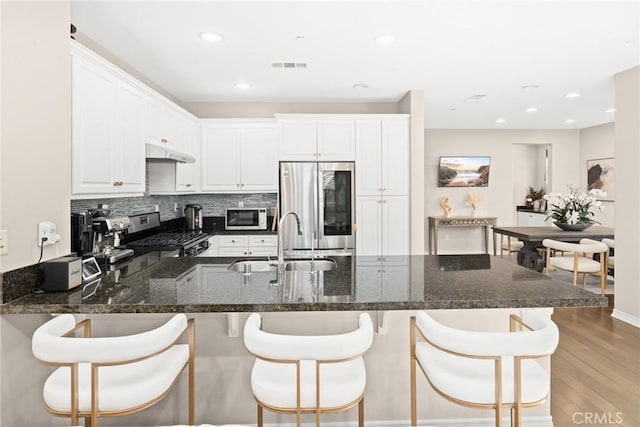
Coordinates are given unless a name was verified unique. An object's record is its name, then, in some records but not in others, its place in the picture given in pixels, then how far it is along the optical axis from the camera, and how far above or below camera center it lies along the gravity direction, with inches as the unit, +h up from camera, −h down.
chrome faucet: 87.5 -10.2
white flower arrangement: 204.4 +3.2
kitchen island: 62.8 -15.6
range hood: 131.6 +22.5
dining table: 197.8 -11.9
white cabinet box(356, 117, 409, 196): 183.3 +27.1
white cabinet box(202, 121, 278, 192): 190.9 +27.9
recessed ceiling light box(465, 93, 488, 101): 192.1 +59.6
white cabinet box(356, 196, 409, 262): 184.1 -4.4
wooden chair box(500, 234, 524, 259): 257.1 -23.6
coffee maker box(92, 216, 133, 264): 103.7 -7.2
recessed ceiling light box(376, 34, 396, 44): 117.8 +54.1
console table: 288.2 -6.8
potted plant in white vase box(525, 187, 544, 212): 309.3 +11.8
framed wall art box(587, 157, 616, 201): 275.6 +28.0
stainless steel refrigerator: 180.4 +4.6
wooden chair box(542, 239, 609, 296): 175.5 -23.0
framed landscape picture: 302.2 +32.9
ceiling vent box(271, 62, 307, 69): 142.9 +55.7
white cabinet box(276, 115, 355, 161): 183.0 +36.0
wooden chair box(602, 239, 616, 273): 184.4 -22.7
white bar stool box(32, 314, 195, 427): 52.1 -24.4
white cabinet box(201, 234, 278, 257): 181.3 -15.2
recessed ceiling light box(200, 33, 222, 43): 116.7 +54.1
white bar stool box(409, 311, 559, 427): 54.4 -24.9
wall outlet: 72.3 -3.9
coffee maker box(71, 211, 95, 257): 98.0 -5.2
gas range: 135.0 -10.4
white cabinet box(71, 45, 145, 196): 87.7 +21.8
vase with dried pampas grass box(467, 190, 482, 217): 302.5 +9.4
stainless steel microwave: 191.3 -3.1
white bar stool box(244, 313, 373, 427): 53.4 -25.2
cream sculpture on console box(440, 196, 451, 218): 299.9 +5.4
